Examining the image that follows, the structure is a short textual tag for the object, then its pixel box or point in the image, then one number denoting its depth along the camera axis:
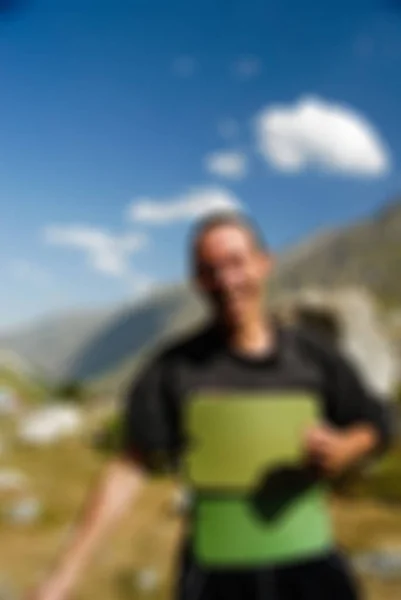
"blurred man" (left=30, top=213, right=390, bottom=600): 2.12
